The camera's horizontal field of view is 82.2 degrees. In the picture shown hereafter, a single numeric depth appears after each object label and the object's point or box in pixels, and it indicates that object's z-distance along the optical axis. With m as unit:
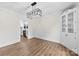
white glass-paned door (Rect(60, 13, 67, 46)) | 1.86
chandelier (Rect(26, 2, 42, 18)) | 1.72
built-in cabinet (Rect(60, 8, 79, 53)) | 1.49
